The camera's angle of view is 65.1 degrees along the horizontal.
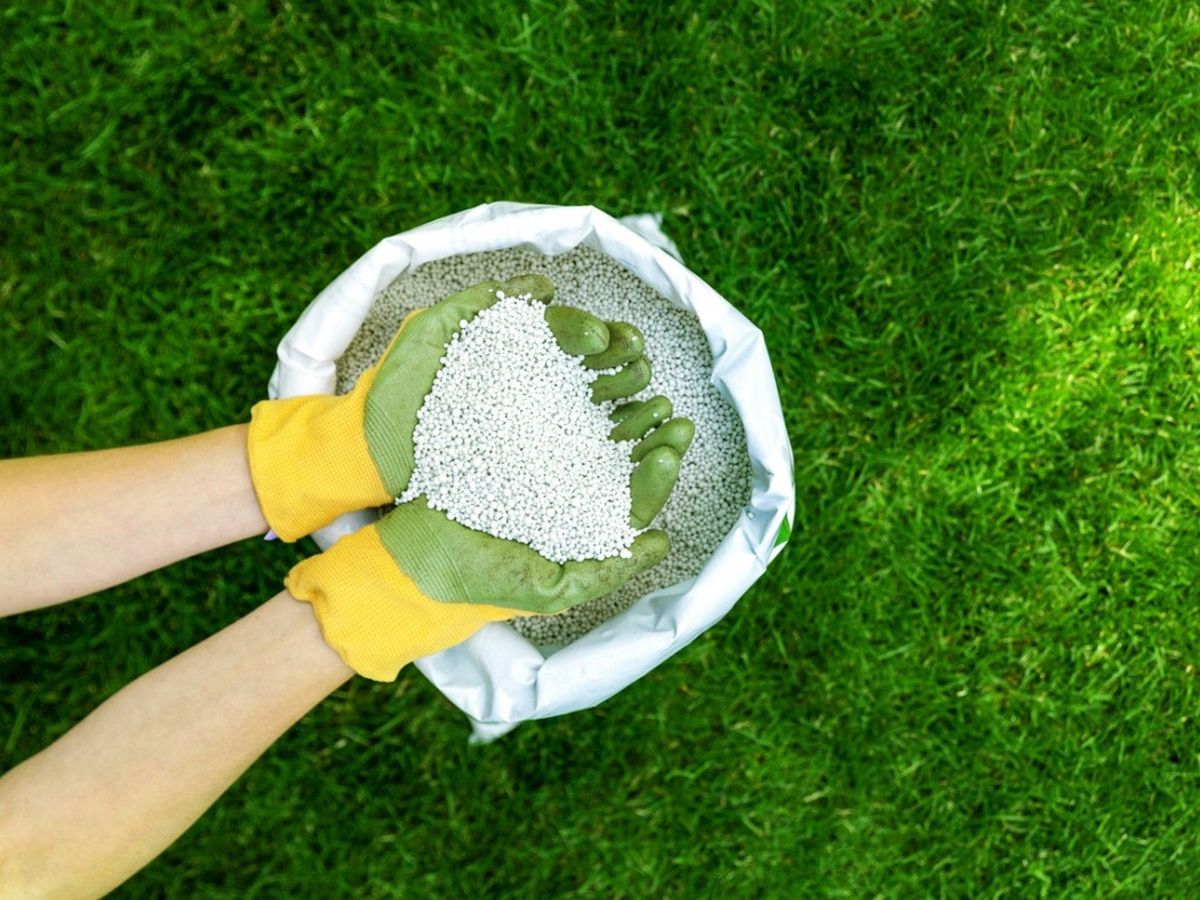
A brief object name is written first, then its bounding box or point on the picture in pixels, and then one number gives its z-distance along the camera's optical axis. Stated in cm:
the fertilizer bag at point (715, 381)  89
